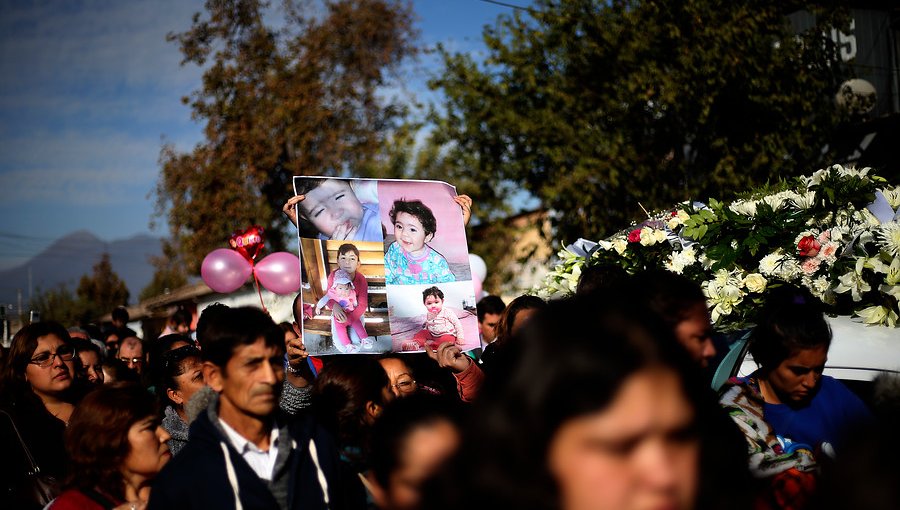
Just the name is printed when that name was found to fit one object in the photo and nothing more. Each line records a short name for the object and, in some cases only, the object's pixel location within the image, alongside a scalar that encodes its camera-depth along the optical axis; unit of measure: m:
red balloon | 8.96
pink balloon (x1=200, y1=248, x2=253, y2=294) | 8.65
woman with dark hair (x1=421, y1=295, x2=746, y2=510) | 1.40
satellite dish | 13.75
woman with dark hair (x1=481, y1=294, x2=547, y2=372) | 4.77
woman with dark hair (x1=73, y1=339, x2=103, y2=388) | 6.64
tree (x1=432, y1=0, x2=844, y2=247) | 12.88
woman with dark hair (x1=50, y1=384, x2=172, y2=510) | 3.47
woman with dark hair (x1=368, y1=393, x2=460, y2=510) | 2.15
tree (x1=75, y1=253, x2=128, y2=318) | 63.03
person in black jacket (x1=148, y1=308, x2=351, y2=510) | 2.82
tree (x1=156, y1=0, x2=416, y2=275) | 22.75
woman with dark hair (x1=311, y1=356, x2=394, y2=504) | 4.02
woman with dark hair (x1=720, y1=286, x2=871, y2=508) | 3.24
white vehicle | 3.96
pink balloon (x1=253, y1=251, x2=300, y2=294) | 8.16
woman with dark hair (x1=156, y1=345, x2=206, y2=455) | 5.12
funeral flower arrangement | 4.45
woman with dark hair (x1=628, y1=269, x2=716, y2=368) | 2.77
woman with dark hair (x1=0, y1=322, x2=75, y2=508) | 4.70
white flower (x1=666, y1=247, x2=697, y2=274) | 5.23
